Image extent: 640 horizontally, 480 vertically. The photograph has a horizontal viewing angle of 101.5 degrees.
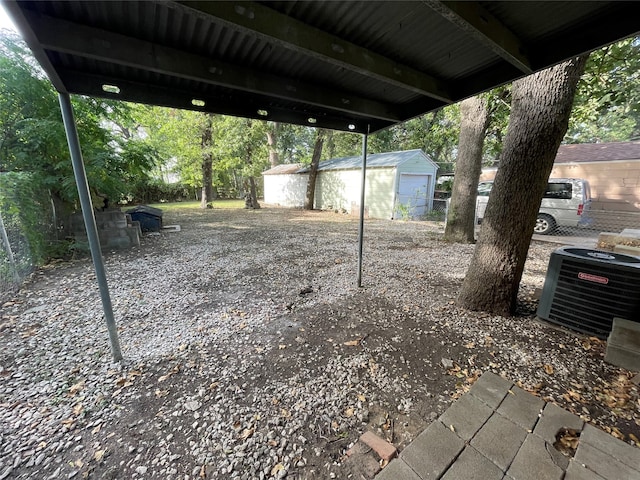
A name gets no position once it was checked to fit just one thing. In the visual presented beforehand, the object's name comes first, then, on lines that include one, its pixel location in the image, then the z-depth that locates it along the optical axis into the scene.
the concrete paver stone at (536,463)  1.32
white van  7.34
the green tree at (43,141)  4.16
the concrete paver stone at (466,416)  1.59
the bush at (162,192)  16.40
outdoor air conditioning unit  2.29
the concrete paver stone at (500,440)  1.42
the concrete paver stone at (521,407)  1.64
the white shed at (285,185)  15.92
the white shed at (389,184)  11.10
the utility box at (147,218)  7.44
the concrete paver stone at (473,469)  1.32
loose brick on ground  1.45
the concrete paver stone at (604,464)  1.31
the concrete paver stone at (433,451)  1.37
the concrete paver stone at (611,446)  1.38
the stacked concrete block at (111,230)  5.29
